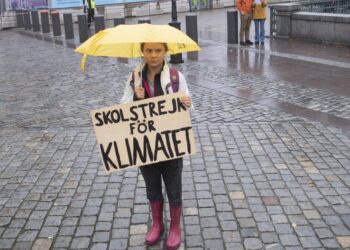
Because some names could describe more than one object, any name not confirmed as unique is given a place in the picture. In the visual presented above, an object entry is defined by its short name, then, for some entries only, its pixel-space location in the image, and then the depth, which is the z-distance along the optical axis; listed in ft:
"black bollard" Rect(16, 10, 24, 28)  72.33
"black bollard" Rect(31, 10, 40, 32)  67.18
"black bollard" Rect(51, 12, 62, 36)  59.26
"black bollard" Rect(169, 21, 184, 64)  37.23
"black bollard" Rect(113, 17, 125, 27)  46.98
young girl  11.31
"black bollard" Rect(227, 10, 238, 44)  45.34
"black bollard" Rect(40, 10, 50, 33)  63.98
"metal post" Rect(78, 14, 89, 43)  53.31
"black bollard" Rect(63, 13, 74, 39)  56.18
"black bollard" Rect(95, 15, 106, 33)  52.31
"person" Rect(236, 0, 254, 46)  43.04
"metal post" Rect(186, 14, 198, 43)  43.24
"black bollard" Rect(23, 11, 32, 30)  69.51
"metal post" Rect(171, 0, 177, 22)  44.01
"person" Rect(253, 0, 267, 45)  42.86
